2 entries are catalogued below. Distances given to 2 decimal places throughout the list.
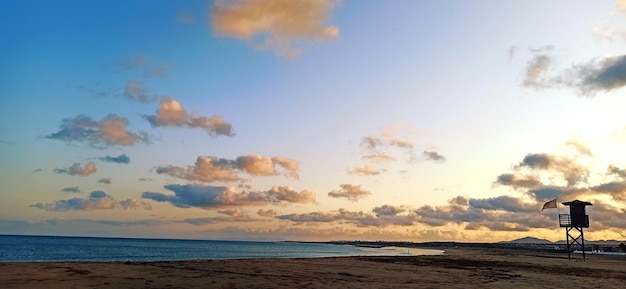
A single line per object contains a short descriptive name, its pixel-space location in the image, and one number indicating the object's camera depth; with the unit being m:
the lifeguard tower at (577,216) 55.62
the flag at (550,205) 55.06
